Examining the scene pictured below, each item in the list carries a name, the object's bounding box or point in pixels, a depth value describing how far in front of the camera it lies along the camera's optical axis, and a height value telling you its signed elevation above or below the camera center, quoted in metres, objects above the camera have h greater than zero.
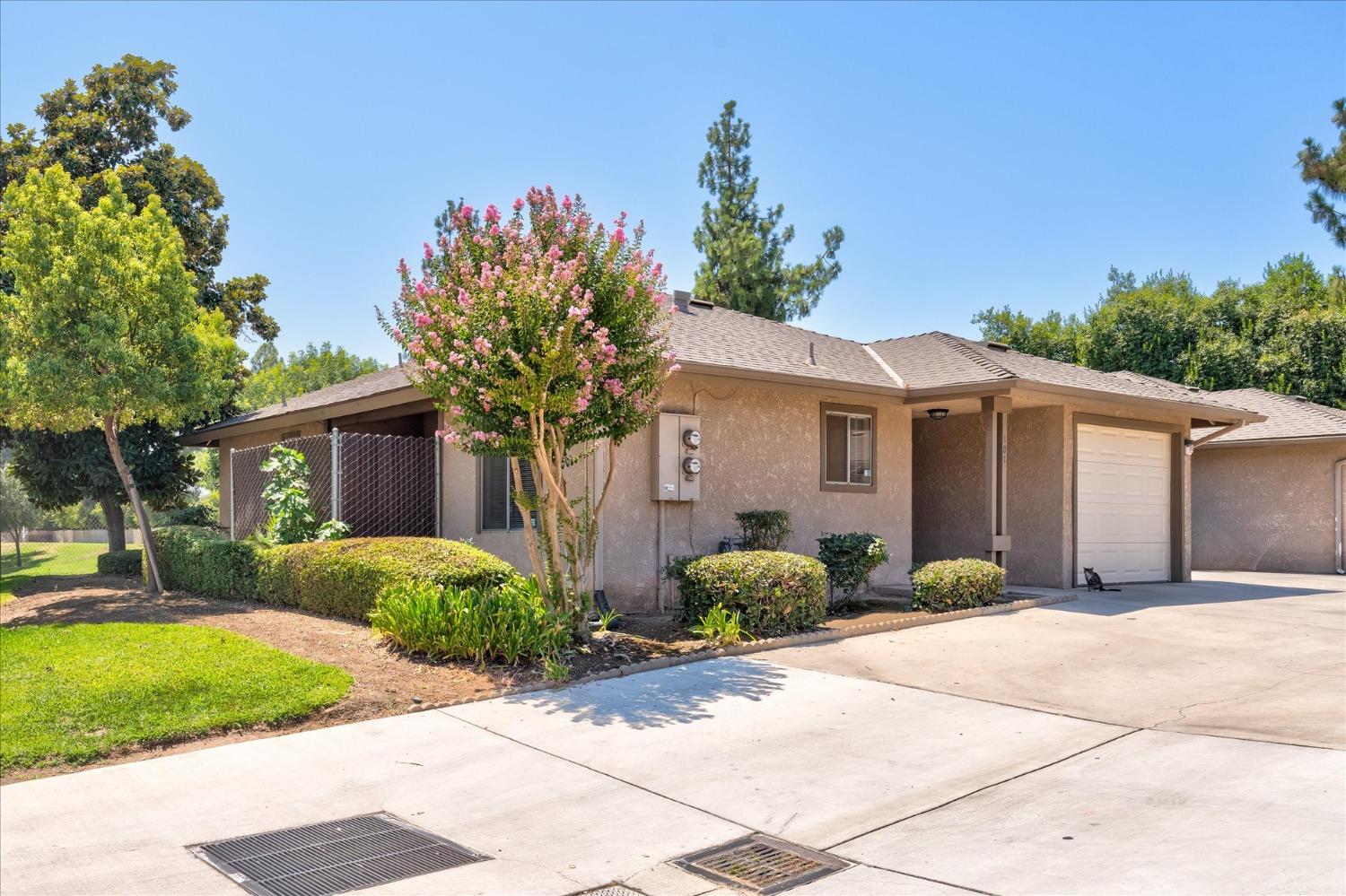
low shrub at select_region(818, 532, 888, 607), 11.52 -1.00
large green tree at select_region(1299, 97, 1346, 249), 19.77 +6.15
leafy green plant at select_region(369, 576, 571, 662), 8.41 -1.34
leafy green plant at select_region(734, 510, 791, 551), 12.02 -0.68
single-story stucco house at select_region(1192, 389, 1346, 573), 18.23 -0.37
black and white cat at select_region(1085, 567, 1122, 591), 13.96 -1.53
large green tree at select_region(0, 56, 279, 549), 20.64 +6.46
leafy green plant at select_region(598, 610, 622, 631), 9.85 -1.52
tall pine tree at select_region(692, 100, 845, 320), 28.45 +6.73
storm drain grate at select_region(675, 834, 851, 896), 4.33 -1.82
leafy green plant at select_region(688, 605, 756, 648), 9.34 -1.51
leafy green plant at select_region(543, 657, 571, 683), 7.95 -1.63
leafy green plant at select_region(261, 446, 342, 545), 12.91 -0.46
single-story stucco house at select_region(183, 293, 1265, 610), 11.80 +0.26
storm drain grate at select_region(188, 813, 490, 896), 4.34 -1.83
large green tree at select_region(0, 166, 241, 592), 12.60 +2.13
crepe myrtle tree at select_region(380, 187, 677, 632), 8.33 +1.18
